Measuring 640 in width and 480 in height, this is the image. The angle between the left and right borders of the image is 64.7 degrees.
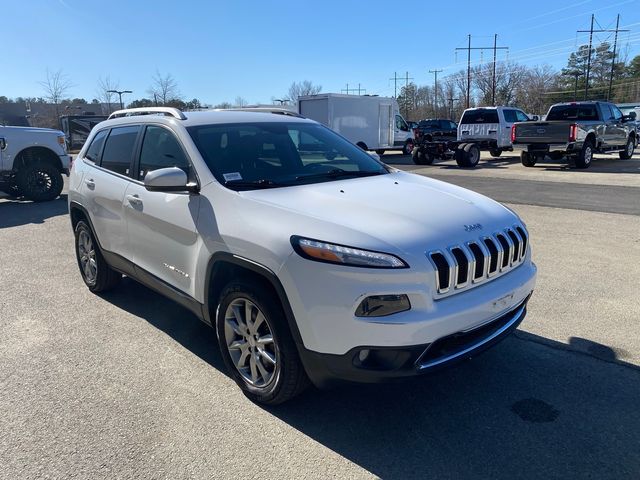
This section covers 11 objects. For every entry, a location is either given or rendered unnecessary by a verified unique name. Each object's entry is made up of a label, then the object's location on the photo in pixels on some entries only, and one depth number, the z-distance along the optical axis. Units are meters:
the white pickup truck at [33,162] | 11.42
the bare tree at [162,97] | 47.75
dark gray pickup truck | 16.77
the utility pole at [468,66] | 65.69
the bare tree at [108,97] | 46.32
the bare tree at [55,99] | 43.41
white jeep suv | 2.59
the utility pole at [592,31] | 63.67
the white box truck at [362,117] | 23.16
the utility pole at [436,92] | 87.06
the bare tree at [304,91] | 84.62
